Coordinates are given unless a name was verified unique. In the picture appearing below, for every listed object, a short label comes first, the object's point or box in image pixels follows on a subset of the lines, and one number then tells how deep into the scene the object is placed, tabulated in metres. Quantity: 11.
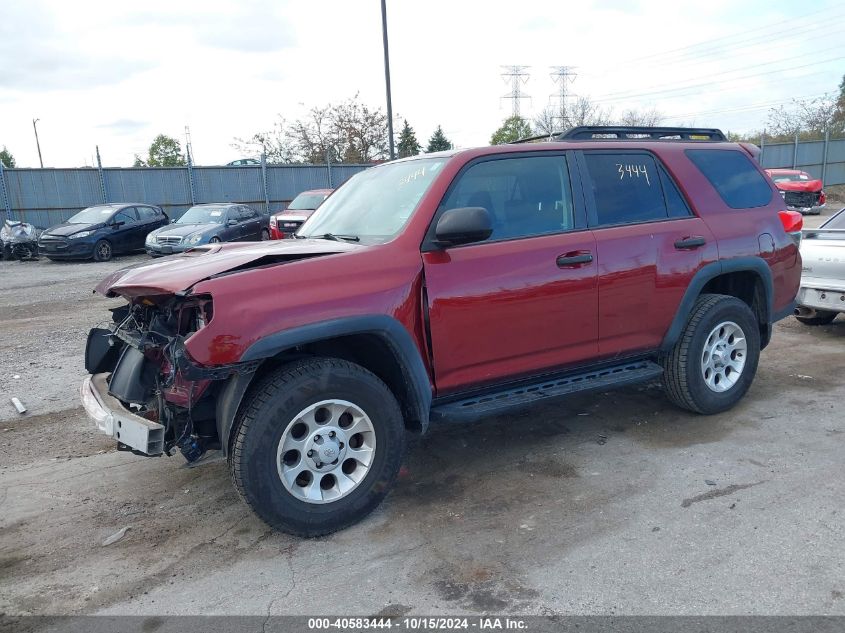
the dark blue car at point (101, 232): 16.56
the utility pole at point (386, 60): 18.30
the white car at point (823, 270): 6.61
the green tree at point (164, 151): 81.25
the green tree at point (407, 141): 50.57
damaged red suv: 3.14
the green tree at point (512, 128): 56.41
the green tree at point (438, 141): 51.89
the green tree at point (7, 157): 81.80
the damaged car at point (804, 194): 22.69
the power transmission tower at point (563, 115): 50.91
